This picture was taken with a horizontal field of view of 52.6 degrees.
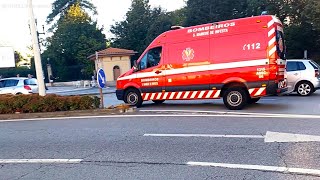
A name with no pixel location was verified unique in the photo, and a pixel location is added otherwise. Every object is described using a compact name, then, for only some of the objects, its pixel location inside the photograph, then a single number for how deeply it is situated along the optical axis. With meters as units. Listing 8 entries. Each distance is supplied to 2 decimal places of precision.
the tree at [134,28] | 49.56
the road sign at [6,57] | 14.57
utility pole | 12.41
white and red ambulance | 9.73
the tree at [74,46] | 48.91
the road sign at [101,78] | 11.21
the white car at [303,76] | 13.27
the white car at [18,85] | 19.36
